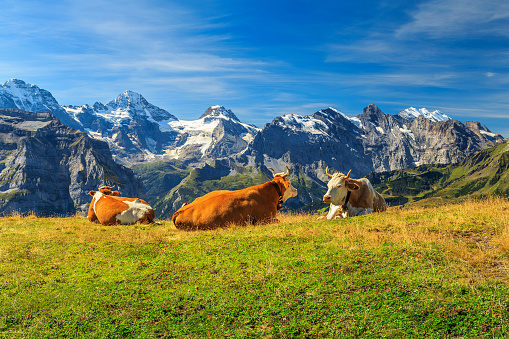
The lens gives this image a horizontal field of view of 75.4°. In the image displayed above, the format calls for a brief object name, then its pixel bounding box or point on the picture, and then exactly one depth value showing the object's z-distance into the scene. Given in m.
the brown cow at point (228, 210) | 17.84
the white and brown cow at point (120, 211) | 20.33
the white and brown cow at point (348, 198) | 18.86
